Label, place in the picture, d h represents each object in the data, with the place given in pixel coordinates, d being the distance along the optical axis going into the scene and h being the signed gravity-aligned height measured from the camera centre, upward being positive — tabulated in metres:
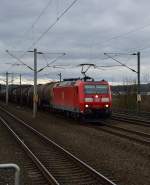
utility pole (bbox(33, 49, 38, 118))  40.69 +1.95
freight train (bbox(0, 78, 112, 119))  30.47 +0.07
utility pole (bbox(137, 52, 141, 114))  41.69 +2.26
